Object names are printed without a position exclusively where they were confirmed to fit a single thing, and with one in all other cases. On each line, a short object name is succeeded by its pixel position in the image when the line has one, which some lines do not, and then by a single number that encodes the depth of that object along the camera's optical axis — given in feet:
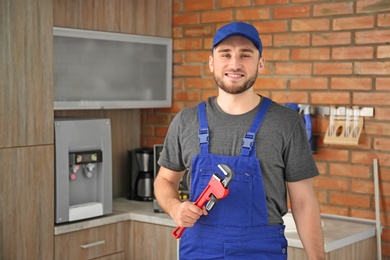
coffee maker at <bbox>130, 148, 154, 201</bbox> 14.60
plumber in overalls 8.01
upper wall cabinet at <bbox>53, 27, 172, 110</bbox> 12.80
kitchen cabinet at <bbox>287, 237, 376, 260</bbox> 11.10
